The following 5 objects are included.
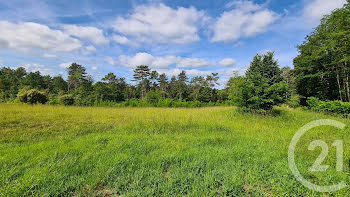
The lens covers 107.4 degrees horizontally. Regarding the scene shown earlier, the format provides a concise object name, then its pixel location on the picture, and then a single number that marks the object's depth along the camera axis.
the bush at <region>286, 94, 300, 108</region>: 19.45
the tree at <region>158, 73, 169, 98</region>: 41.84
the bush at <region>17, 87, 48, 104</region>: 12.98
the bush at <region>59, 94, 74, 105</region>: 16.56
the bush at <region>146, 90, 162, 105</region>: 22.00
